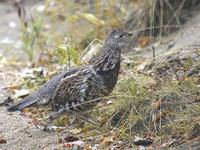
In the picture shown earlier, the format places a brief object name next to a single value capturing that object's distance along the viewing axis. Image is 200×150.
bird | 10.47
